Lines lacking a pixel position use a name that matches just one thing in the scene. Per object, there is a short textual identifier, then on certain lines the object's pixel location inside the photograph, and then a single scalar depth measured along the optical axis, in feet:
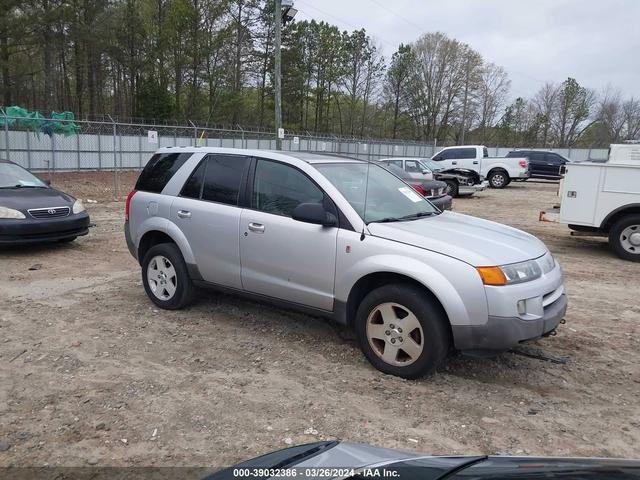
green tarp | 67.15
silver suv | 11.89
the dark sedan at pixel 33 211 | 25.62
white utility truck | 27.73
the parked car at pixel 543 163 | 89.71
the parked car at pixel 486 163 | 80.53
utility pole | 51.18
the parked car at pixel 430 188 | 43.88
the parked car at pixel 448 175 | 56.58
